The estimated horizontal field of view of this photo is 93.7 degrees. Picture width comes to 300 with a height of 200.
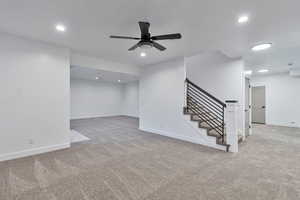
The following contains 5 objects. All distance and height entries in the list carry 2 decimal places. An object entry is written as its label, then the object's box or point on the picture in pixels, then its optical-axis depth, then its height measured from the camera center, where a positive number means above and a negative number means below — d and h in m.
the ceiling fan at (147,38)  2.33 +1.08
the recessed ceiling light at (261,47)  3.54 +1.39
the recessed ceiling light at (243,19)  2.35 +1.38
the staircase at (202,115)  3.88 -0.51
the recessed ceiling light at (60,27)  2.70 +1.44
